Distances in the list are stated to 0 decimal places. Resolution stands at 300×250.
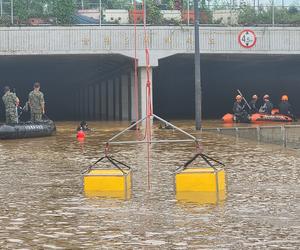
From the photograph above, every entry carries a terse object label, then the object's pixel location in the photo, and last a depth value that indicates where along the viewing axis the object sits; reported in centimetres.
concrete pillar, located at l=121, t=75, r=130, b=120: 4688
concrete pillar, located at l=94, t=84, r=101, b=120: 6357
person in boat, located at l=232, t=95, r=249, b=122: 4019
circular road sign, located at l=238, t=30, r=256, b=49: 4122
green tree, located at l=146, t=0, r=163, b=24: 4156
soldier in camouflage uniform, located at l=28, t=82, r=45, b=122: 3008
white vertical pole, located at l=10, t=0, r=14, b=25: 4042
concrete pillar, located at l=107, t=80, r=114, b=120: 5478
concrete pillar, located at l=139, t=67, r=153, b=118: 4034
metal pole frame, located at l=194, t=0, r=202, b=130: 3092
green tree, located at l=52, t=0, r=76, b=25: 4091
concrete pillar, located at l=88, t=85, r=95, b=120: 6838
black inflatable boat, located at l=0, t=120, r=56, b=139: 2758
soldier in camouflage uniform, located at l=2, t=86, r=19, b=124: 2948
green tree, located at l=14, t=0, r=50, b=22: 4116
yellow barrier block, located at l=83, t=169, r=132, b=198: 1287
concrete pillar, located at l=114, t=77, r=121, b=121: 5134
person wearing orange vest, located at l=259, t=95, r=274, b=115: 4119
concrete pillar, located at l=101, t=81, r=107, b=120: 5941
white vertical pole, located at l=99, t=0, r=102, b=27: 4047
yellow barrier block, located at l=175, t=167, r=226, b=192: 1264
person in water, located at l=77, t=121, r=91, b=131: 3021
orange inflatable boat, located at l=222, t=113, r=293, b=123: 3872
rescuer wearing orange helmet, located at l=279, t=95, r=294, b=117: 4106
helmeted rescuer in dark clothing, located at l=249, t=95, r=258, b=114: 4246
